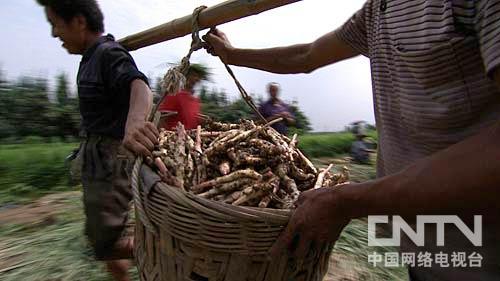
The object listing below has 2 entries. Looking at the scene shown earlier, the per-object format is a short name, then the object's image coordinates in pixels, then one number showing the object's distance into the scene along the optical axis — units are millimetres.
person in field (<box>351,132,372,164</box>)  7387
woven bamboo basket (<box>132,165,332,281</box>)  812
